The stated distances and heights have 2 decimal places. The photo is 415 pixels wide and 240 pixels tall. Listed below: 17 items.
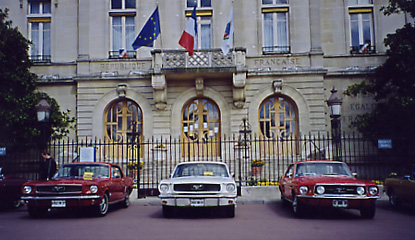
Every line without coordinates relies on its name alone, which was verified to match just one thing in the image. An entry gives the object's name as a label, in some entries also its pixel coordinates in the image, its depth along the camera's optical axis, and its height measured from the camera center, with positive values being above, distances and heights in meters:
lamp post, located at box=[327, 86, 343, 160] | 14.70 +1.46
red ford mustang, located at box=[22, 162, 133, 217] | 9.54 -1.01
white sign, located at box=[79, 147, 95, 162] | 14.79 -0.16
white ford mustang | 9.27 -1.08
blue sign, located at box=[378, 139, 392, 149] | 14.68 +0.09
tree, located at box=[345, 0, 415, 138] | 17.45 +2.84
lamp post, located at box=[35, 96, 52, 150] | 14.41 +1.48
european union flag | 17.83 +5.41
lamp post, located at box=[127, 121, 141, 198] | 13.60 +0.20
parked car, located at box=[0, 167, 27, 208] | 11.43 -1.18
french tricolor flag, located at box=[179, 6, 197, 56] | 17.48 +5.14
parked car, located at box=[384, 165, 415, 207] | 10.22 -1.23
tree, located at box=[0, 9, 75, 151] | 17.47 +2.53
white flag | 17.70 +5.14
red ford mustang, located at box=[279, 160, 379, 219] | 9.10 -1.13
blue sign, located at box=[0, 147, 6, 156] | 16.58 +0.01
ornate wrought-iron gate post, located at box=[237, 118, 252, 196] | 13.65 -1.50
